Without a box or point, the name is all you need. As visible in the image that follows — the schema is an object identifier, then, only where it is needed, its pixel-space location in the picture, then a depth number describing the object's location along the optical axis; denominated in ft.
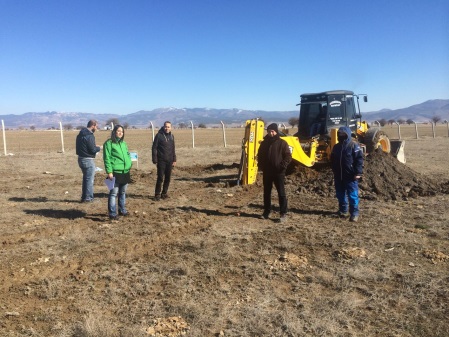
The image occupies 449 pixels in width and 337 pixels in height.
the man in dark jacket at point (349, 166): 23.86
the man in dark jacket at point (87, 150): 28.53
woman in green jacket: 23.70
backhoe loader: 32.53
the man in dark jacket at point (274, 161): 23.44
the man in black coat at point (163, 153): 29.91
